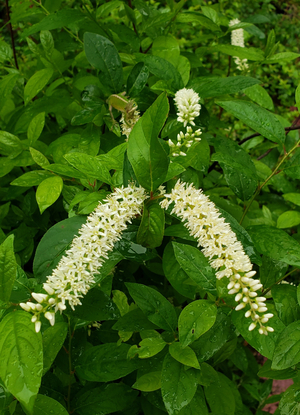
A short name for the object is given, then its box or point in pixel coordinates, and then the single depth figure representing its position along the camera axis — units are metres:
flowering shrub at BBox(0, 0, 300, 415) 0.22
